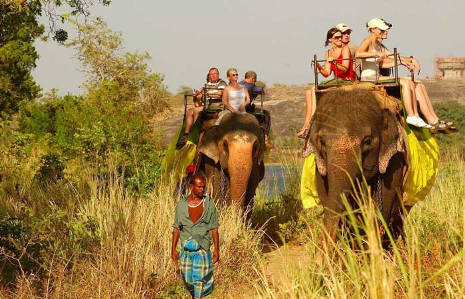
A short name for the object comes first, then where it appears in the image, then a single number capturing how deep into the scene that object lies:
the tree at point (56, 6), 7.79
